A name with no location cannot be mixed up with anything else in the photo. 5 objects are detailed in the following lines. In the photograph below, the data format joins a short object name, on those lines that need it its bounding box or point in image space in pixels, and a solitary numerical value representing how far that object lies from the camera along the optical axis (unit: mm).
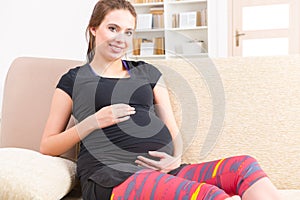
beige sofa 1690
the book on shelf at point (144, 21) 5473
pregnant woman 1222
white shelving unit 5281
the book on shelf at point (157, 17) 5477
